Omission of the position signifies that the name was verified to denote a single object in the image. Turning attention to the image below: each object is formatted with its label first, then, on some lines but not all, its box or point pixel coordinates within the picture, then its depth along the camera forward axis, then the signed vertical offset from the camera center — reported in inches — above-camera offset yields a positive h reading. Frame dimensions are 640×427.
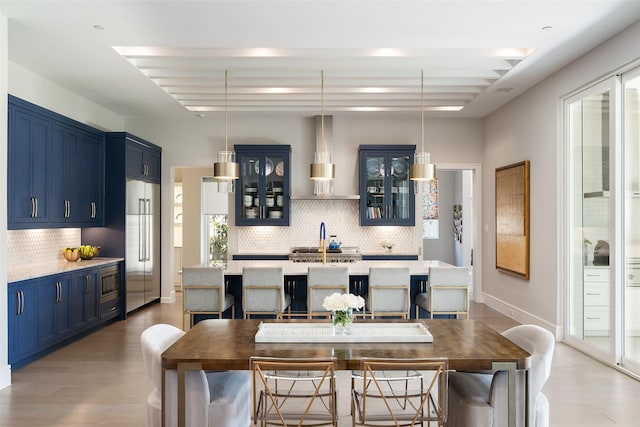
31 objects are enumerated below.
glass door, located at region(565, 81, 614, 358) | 188.1 -1.0
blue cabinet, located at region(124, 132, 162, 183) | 276.5 +33.3
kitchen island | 205.9 -28.4
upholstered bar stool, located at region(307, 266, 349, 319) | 192.7 -25.7
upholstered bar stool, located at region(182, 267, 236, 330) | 195.6 -29.4
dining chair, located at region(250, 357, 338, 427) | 90.4 -28.0
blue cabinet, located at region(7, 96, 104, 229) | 191.0 +20.2
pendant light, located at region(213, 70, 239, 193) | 190.9 +18.5
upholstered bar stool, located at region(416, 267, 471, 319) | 194.4 -29.1
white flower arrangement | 110.3 -19.3
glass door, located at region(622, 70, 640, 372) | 171.2 -2.2
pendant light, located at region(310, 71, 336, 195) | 190.9 +18.4
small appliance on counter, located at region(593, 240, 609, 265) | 188.4 -14.7
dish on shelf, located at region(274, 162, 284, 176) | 315.6 +29.2
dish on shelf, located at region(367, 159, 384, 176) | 317.1 +29.2
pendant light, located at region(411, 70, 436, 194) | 189.5 +17.5
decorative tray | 107.0 -26.4
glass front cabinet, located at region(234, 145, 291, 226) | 313.9 +17.9
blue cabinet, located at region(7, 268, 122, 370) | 177.6 -38.8
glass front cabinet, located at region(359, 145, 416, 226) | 314.8 +20.2
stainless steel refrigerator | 277.9 -16.1
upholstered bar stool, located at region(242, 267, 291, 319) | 193.9 -28.9
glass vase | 111.7 -23.8
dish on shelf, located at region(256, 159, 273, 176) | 314.3 +30.4
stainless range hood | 319.8 +52.8
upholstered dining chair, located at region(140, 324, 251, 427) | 96.7 -36.4
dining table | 94.4 -27.0
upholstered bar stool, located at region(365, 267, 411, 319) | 193.6 -29.4
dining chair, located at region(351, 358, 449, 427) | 90.5 -32.2
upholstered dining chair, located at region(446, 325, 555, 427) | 96.9 -36.4
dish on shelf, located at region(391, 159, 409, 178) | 315.9 +29.6
